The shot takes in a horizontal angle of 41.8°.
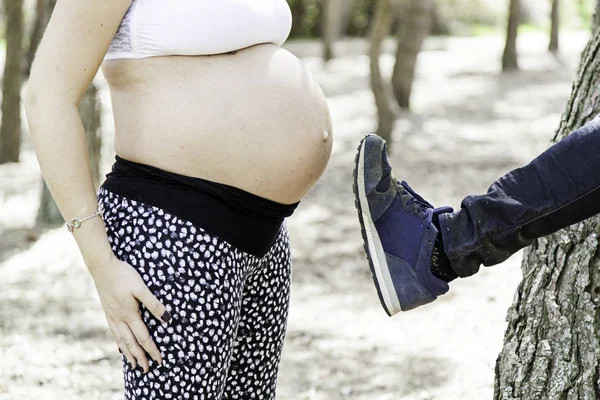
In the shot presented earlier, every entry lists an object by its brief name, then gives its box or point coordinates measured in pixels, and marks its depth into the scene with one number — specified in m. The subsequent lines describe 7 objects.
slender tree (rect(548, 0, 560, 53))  14.74
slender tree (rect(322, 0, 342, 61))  13.84
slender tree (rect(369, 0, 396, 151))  7.50
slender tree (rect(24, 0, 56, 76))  10.55
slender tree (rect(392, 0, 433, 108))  9.66
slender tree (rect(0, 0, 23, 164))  6.97
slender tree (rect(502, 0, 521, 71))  13.15
